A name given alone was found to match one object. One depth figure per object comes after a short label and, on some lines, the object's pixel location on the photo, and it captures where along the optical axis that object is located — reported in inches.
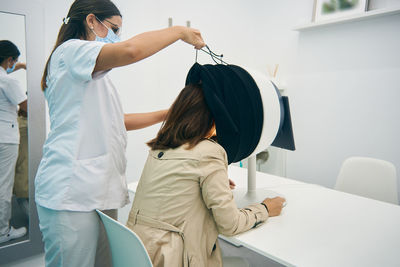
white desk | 34.1
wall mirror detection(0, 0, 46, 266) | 65.5
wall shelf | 84.5
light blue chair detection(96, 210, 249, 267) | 31.7
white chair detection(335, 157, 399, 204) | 64.3
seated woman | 36.4
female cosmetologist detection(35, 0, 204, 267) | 36.6
